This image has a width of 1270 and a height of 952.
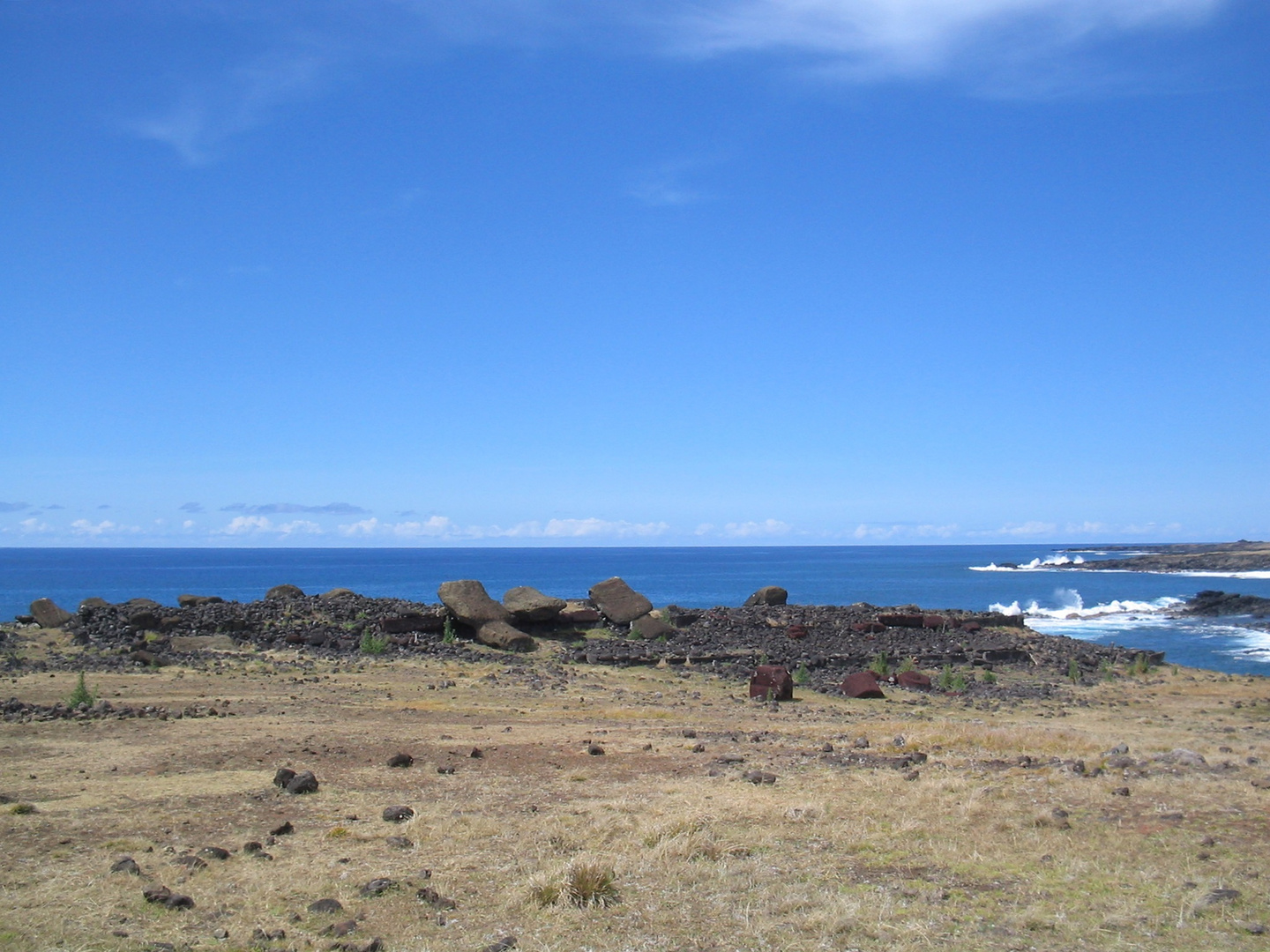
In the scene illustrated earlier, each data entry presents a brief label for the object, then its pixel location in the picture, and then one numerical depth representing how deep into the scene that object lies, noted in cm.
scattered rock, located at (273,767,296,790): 1199
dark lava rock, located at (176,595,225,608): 3466
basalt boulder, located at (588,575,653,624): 3484
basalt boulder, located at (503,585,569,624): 3306
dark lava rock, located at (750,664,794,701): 2392
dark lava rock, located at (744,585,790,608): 4303
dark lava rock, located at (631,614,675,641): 3355
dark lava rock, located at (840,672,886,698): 2466
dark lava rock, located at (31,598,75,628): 3152
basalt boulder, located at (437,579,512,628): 3191
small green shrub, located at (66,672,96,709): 1769
